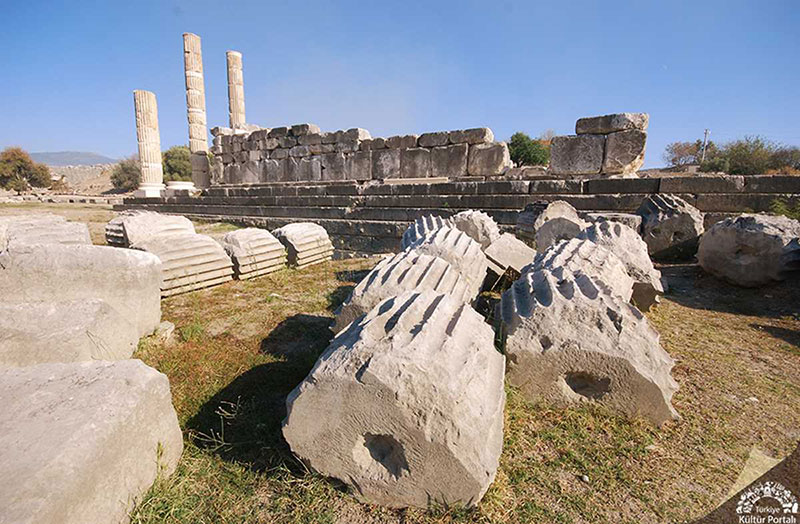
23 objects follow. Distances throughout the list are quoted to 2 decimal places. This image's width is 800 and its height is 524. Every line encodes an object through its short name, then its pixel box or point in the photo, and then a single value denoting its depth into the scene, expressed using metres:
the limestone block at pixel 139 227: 4.67
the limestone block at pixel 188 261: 4.20
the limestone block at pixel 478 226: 5.08
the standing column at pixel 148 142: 14.71
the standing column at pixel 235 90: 16.91
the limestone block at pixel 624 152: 7.30
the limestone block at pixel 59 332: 2.15
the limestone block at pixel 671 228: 5.27
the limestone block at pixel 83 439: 1.17
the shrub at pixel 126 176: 31.45
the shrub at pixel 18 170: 26.11
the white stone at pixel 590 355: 2.00
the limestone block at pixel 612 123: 7.28
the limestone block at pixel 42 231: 3.94
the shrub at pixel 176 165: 33.00
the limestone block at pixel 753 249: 3.97
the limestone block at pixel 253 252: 4.94
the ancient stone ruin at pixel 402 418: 1.44
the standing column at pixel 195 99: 15.55
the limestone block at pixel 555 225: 5.14
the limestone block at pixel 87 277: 2.73
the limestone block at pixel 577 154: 7.67
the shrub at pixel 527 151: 24.64
